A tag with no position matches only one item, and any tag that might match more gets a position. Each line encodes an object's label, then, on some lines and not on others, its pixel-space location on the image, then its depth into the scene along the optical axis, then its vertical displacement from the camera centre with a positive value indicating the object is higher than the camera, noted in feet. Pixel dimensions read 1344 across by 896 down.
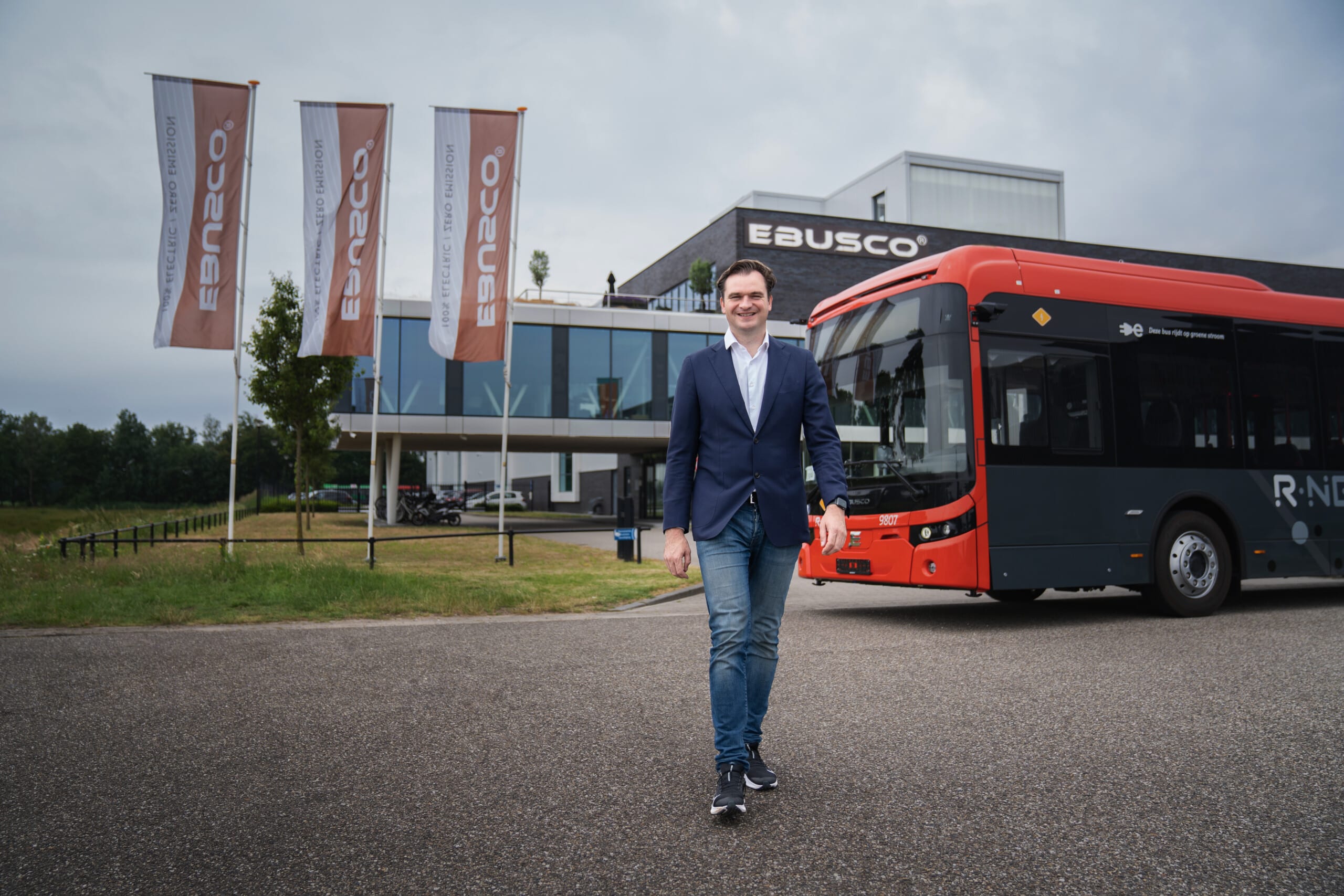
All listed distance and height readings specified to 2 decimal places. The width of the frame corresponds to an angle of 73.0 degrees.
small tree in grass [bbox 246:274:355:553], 65.00 +8.42
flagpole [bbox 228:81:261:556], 46.01 +10.84
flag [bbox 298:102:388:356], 47.57 +14.06
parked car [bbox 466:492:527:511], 177.78 -2.86
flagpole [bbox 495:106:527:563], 50.37 +11.54
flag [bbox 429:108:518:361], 49.39 +14.05
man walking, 11.30 +0.04
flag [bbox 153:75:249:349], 45.19 +13.94
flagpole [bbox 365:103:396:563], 48.80 +11.20
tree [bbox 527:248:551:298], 137.49 +33.77
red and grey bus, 26.00 +1.79
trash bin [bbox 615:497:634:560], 56.24 -1.58
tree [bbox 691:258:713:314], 122.62 +28.29
